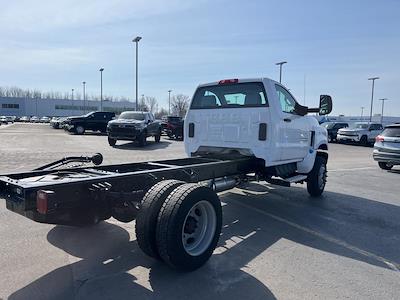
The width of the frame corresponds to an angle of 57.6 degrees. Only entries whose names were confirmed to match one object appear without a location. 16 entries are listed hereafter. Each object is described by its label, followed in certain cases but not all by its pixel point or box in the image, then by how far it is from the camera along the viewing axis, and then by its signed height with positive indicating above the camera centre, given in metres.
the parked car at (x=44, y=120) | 86.97 -3.23
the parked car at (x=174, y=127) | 28.61 -1.31
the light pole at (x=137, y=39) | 38.00 +7.32
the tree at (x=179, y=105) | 88.72 +1.39
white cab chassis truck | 3.83 -0.88
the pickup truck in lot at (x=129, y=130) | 19.83 -1.12
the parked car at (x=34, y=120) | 88.88 -3.33
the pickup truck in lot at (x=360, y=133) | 29.83 -1.50
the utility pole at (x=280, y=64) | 44.61 +6.03
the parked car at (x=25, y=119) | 92.19 -3.51
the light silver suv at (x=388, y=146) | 13.04 -1.09
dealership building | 118.06 +0.23
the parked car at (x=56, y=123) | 44.78 -2.02
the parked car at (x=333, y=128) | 33.56 -1.24
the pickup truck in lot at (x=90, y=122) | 30.66 -1.17
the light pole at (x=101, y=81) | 63.92 +4.82
